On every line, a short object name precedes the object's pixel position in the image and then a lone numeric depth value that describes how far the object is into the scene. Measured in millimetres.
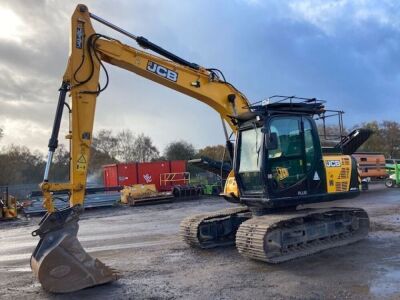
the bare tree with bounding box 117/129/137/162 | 68938
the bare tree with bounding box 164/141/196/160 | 60472
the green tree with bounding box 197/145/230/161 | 60312
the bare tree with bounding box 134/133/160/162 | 68375
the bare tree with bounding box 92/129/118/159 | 68525
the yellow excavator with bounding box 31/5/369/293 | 6953
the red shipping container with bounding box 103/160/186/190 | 31734
